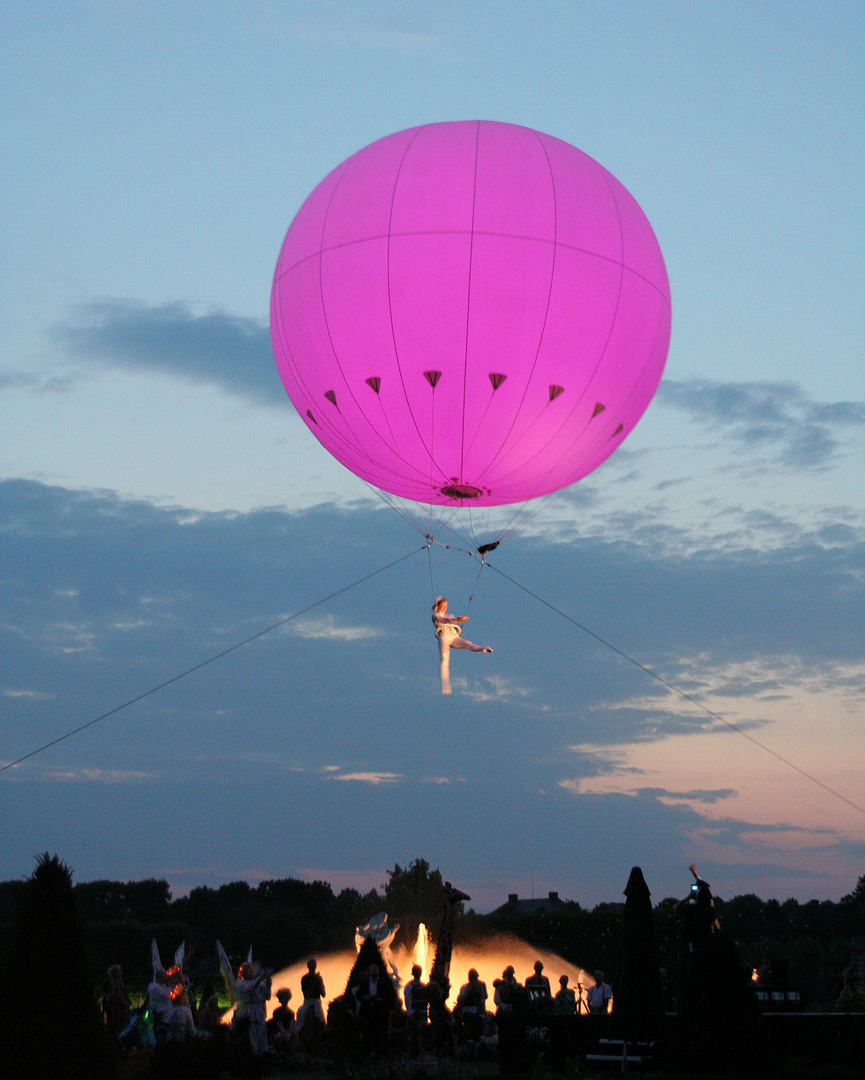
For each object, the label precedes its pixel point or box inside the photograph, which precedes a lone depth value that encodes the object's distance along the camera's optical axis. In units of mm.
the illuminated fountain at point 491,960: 43469
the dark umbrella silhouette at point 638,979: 16375
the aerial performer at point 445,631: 19438
